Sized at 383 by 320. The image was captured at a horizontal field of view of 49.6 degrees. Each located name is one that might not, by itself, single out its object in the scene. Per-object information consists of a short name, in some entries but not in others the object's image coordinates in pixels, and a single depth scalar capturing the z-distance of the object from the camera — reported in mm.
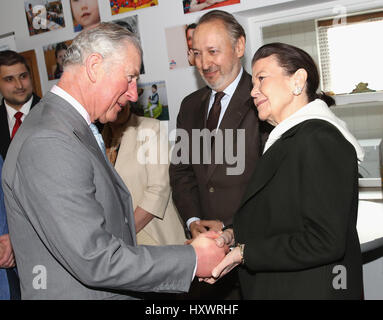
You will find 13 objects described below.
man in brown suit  2135
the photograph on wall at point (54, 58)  3537
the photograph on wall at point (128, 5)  3017
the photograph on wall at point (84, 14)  3271
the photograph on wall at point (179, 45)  2916
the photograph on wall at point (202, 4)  2731
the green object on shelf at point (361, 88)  2635
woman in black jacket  1299
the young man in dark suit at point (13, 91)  3066
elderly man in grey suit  1210
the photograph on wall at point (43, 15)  3486
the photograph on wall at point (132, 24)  3094
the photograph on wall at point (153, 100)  3121
